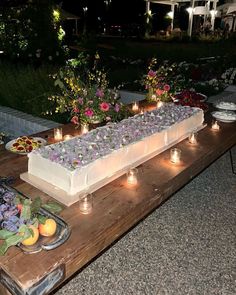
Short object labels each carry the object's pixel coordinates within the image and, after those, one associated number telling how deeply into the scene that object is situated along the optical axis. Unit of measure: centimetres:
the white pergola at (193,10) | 2209
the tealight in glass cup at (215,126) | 391
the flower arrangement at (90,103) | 386
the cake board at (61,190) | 229
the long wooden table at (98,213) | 168
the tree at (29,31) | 888
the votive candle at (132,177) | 257
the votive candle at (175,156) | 298
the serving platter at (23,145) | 296
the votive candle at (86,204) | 219
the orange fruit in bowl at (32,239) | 181
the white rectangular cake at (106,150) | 240
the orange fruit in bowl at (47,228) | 189
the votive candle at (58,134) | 339
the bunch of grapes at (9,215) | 179
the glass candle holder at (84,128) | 359
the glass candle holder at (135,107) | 456
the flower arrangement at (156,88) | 486
